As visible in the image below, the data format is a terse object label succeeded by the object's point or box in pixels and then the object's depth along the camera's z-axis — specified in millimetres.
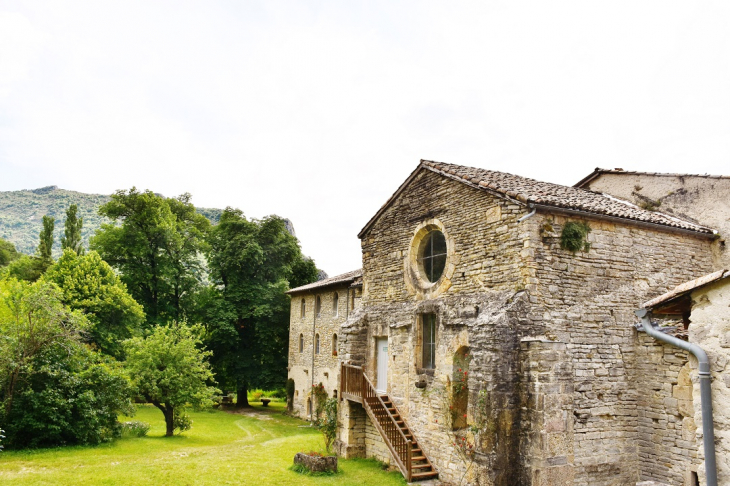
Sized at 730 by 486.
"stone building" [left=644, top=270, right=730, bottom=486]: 5543
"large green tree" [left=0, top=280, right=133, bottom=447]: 15531
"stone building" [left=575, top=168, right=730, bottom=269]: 13539
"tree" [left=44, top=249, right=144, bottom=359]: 25656
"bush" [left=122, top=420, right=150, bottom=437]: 19859
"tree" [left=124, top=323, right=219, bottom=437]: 19875
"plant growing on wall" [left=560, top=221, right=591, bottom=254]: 11195
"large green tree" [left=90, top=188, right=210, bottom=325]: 31766
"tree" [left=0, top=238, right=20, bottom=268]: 49019
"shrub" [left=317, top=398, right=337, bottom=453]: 16625
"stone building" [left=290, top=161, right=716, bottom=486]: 10344
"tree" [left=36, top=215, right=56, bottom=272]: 34912
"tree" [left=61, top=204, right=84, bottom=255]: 36219
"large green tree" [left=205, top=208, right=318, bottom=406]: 32375
